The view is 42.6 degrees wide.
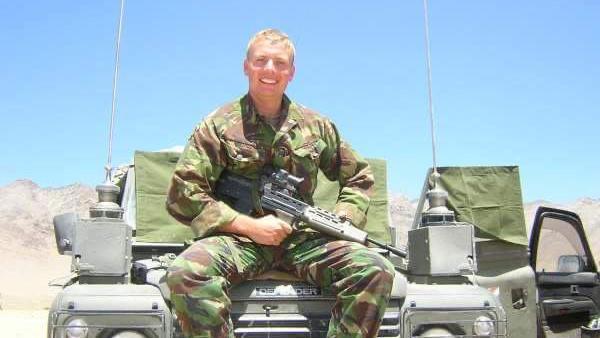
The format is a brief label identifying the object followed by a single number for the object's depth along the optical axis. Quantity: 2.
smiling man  3.65
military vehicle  3.74
